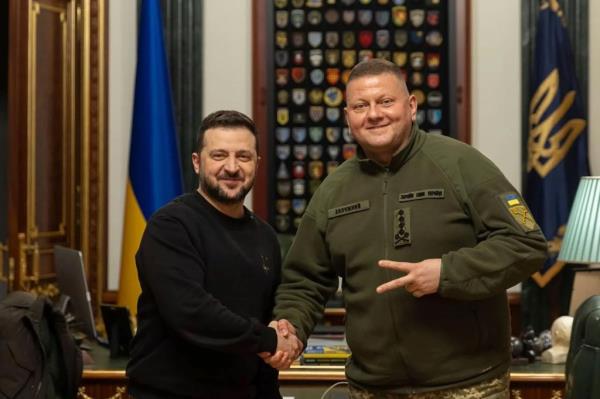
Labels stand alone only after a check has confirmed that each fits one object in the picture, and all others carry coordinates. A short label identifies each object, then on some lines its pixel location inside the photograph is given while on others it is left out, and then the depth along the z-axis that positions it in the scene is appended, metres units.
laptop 4.13
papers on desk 3.67
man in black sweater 2.46
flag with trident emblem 4.84
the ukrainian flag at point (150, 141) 4.81
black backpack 3.13
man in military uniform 2.38
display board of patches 5.15
